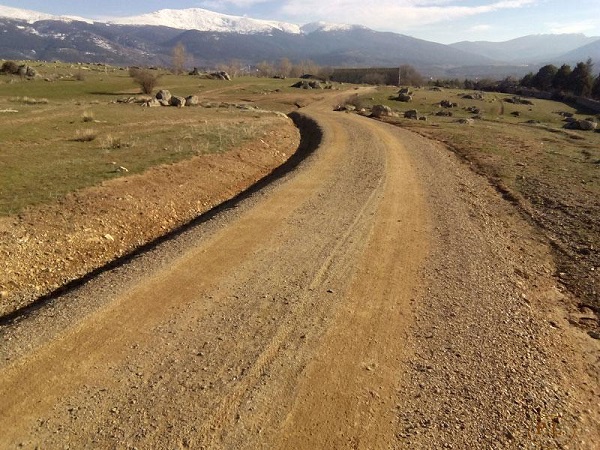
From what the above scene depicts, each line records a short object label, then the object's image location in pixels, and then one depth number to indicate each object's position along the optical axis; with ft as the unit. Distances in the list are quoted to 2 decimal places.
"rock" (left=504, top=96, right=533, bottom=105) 255.47
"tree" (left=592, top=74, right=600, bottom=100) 308.81
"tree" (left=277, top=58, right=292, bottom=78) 550.32
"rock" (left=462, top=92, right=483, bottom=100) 260.50
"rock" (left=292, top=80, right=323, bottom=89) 277.23
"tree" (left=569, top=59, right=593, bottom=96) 318.65
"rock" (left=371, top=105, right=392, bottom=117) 147.69
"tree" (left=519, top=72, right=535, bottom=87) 381.81
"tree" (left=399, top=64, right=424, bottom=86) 419.80
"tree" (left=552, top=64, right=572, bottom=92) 338.34
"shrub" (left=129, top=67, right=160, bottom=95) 206.90
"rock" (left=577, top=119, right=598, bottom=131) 131.64
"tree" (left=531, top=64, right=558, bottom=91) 361.10
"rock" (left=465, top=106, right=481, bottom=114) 196.41
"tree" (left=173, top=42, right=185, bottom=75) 422.82
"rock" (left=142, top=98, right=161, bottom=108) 146.30
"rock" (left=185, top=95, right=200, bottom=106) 160.56
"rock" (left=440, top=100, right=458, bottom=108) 217.77
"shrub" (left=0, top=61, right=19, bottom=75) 246.06
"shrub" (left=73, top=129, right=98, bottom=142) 75.18
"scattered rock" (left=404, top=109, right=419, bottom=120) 141.17
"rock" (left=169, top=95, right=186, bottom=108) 154.20
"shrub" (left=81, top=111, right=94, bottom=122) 99.96
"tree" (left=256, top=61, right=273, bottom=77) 499.43
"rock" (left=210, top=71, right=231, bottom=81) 319.72
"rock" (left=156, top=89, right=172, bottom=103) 158.40
